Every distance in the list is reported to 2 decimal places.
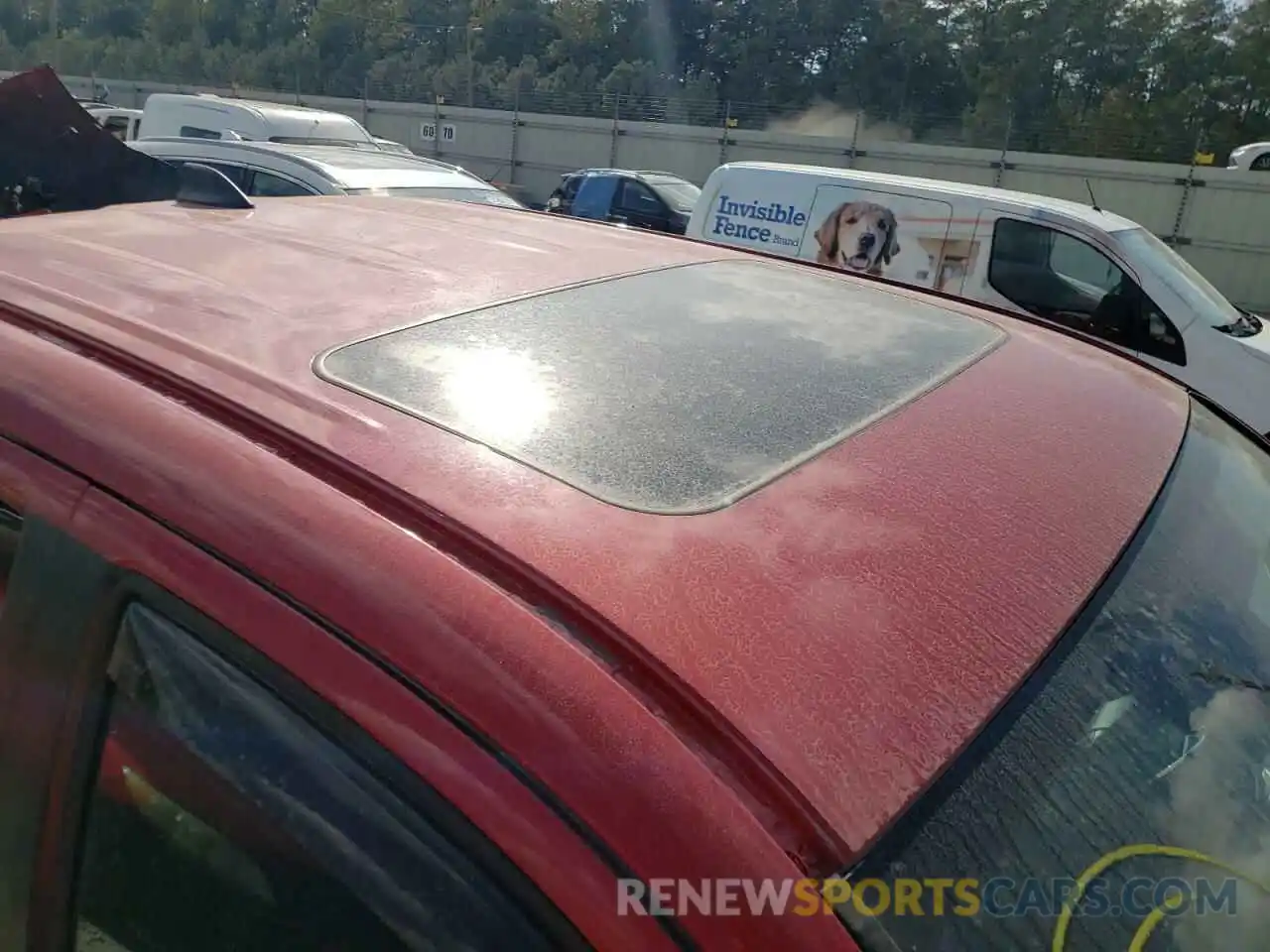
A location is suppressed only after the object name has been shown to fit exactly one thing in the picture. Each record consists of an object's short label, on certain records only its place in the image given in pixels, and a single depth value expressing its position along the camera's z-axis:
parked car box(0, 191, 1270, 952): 0.80
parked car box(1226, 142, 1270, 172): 17.61
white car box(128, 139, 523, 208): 8.30
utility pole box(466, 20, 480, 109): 58.72
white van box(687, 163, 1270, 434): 6.73
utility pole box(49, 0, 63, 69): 48.62
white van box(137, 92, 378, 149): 10.98
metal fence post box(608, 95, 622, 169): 23.88
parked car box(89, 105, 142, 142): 13.12
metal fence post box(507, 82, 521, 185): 25.00
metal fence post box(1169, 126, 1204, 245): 18.46
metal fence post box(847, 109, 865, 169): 21.22
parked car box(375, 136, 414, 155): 12.38
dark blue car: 14.12
